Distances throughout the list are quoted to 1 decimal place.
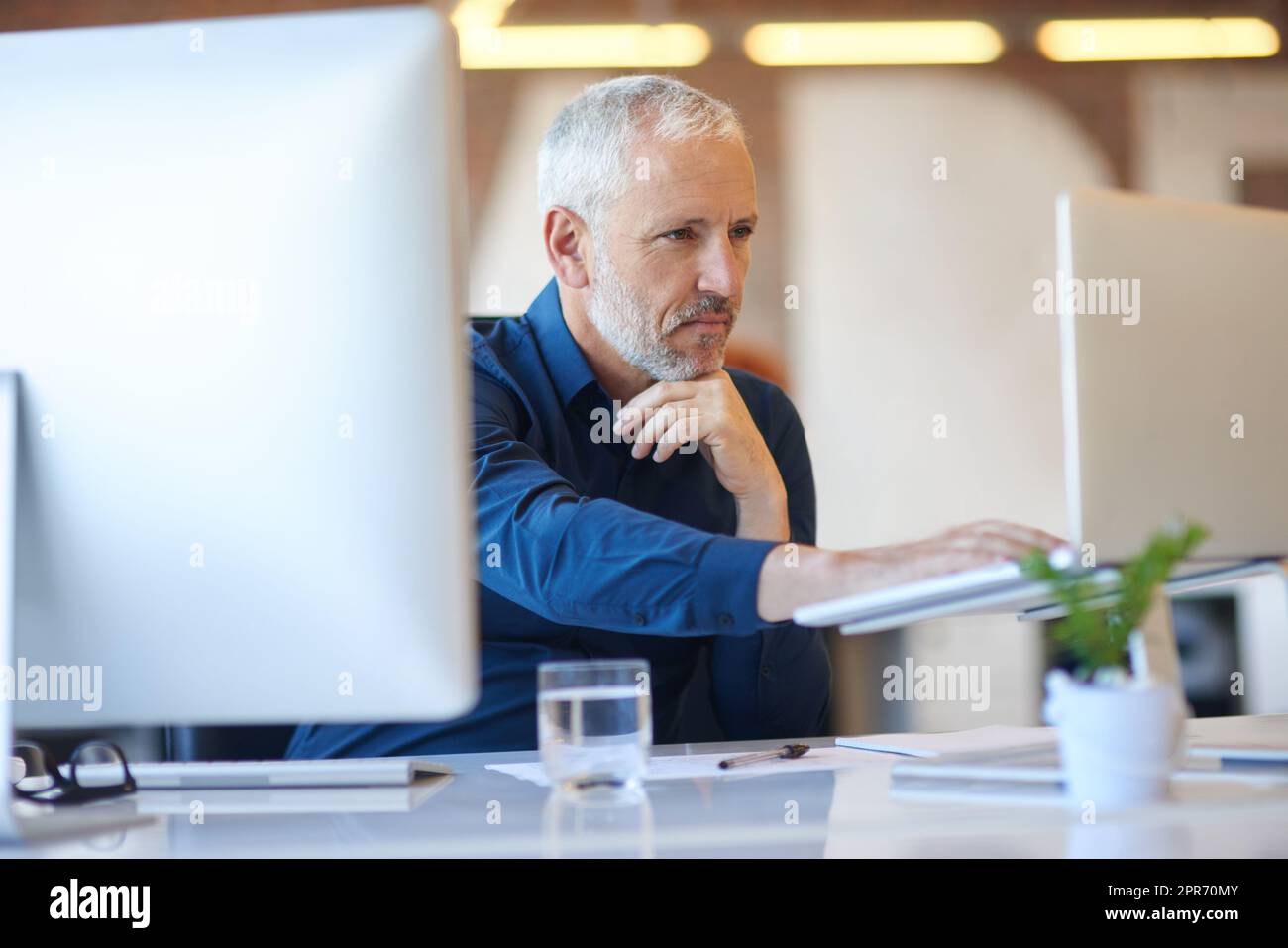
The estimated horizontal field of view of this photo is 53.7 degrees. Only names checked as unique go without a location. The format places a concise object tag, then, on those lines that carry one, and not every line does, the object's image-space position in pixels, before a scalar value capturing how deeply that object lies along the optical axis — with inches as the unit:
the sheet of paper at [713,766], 42.4
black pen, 46.3
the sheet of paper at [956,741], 46.6
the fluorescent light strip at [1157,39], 162.7
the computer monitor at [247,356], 29.5
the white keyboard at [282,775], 40.3
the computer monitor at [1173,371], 39.2
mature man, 54.3
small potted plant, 32.6
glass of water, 38.0
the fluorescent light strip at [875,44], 157.6
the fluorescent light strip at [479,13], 148.9
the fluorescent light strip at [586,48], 153.6
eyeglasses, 37.9
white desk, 29.9
